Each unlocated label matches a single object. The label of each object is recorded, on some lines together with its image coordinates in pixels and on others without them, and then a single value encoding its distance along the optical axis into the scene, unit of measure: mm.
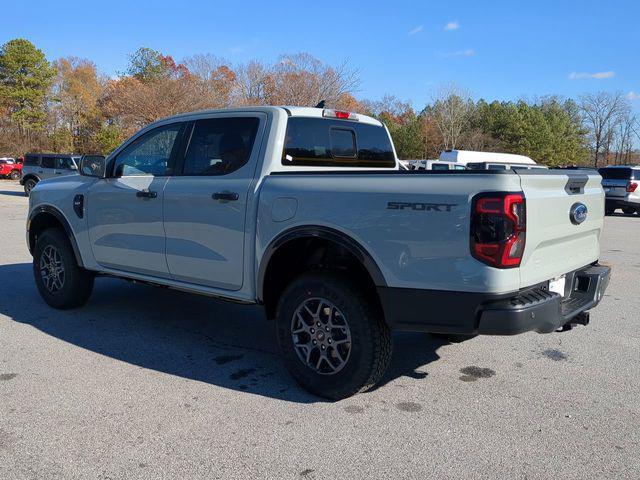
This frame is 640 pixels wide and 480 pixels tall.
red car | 40750
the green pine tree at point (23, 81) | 52719
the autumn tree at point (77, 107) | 55531
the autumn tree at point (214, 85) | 40812
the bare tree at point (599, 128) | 73438
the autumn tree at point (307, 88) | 40500
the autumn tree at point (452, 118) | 58781
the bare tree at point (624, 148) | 74319
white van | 22078
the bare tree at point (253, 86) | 44000
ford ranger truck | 3166
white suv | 19422
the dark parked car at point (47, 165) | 24625
